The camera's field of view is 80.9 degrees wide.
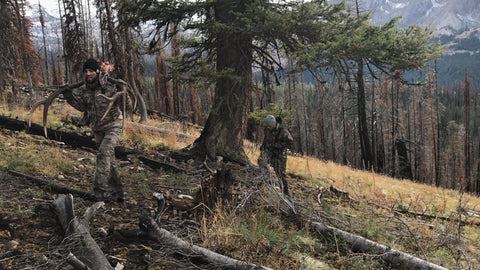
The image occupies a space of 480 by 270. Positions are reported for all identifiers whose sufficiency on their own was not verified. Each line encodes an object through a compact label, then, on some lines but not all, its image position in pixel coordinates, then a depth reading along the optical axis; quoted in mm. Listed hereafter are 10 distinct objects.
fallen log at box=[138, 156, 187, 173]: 6758
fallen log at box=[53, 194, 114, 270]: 2426
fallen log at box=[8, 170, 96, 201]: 4184
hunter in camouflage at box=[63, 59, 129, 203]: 3984
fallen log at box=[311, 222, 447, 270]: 3037
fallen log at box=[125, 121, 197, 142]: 9383
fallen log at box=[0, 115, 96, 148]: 7066
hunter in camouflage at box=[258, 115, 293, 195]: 5691
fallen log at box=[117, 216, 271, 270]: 2676
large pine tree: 5990
